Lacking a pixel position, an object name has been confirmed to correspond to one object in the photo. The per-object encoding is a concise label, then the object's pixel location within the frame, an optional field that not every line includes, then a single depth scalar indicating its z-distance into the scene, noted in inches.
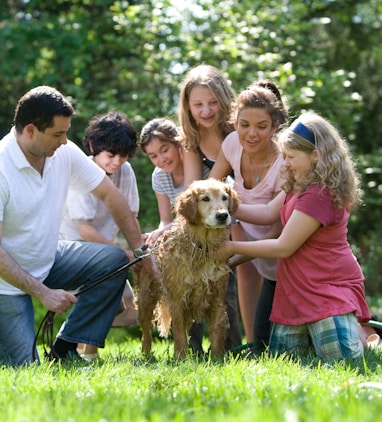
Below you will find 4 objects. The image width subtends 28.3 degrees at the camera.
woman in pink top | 213.3
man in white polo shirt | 208.1
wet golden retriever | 203.6
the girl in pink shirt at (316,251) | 192.5
